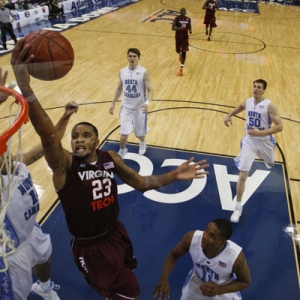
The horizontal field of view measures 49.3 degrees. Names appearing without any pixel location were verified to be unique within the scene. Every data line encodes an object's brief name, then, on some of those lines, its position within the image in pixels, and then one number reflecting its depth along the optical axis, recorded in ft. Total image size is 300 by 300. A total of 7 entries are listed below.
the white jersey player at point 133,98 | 17.62
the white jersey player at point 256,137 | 13.99
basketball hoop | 6.25
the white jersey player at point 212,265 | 9.04
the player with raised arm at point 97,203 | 8.08
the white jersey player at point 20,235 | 8.13
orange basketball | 6.99
